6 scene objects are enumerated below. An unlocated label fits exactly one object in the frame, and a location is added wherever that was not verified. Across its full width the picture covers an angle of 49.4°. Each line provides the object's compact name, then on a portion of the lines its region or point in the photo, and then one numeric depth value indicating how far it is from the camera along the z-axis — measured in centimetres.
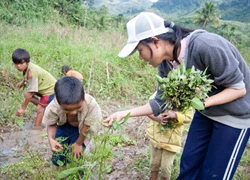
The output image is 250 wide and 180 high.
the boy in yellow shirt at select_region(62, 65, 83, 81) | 464
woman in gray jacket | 167
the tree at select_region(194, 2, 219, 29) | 3594
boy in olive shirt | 374
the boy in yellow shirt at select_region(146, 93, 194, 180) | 247
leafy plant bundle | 168
